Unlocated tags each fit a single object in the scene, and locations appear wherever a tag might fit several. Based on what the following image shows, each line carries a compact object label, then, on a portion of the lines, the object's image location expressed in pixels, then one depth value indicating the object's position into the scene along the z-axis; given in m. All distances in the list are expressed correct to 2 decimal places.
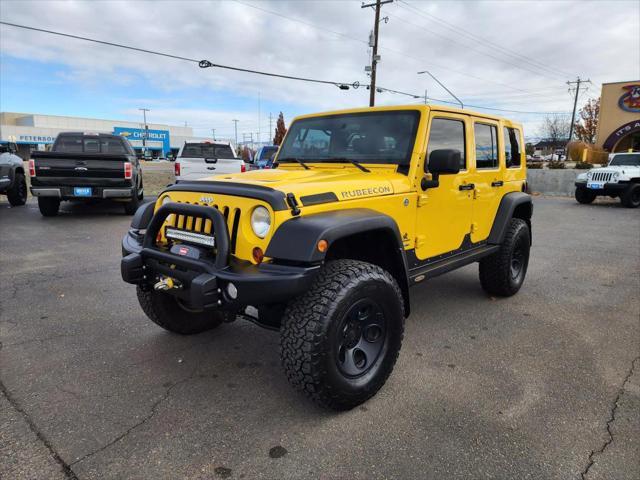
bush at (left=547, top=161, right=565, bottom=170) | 20.43
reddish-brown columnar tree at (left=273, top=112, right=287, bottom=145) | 49.53
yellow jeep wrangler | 2.31
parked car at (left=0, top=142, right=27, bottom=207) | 9.62
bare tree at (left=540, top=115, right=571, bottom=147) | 64.75
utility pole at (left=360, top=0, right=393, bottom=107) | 21.83
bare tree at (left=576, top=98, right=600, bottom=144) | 46.88
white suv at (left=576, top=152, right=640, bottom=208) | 13.21
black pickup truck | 8.45
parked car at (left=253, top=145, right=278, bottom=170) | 15.23
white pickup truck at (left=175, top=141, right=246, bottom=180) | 10.95
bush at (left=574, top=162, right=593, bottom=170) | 19.44
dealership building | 67.88
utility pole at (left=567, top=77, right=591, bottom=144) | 42.26
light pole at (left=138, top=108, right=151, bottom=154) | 73.74
